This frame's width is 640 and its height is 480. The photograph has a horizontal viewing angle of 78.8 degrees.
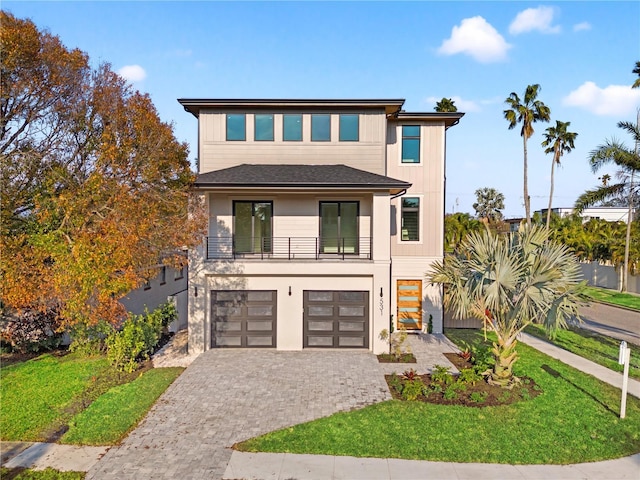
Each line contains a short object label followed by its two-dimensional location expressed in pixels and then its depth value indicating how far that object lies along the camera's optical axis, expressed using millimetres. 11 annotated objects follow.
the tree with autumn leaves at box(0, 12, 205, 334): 9898
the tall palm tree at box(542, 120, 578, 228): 32125
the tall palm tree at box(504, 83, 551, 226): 28172
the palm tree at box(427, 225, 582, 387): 9891
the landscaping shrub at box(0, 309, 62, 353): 13172
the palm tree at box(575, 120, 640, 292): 15414
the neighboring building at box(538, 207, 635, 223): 64250
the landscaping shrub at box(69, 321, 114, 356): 12539
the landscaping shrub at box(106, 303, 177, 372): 11609
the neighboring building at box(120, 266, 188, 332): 17266
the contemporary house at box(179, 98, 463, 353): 13688
